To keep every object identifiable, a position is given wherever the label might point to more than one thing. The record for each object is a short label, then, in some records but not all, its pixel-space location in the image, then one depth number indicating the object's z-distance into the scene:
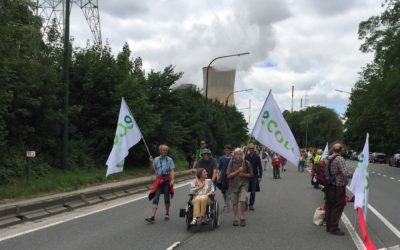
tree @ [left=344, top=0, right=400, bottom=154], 38.72
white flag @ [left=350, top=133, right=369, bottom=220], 9.21
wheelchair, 9.59
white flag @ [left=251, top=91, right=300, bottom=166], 10.93
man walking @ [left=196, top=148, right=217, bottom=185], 11.24
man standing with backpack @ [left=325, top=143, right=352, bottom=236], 9.27
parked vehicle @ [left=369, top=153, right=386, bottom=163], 67.56
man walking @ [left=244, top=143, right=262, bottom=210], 12.74
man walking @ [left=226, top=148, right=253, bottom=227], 10.31
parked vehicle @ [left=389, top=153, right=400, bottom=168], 50.09
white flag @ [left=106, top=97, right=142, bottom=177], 12.06
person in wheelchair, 9.51
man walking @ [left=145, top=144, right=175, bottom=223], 10.84
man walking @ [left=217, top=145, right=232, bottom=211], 11.42
